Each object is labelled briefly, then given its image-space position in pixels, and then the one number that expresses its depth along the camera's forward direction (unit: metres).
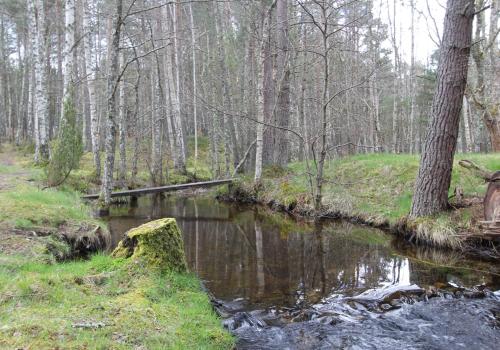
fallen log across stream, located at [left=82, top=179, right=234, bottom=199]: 12.72
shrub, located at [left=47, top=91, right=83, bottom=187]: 10.37
